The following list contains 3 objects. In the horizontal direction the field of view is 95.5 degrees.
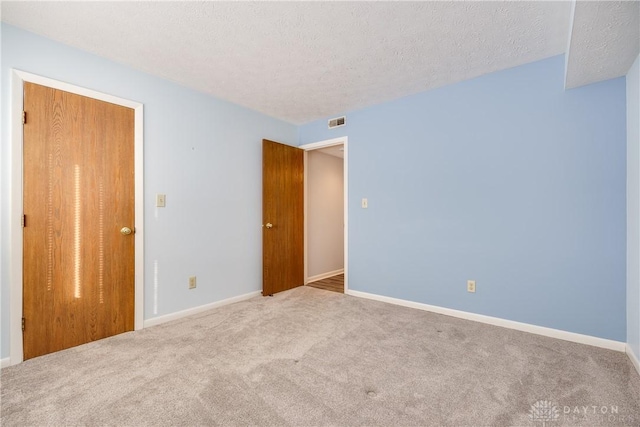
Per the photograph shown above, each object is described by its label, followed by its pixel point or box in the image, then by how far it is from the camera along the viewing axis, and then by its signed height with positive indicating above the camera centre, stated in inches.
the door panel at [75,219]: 84.0 -0.8
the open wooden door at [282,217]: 150.5 -0.2
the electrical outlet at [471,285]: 114.4 -27.3
